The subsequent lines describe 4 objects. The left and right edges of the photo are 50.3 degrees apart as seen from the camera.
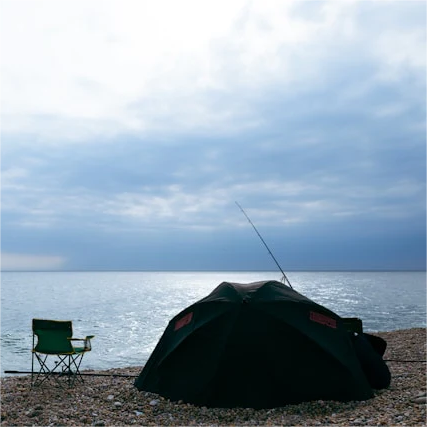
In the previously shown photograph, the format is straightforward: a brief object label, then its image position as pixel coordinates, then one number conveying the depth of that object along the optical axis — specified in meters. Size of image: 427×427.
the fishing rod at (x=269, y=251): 10.64
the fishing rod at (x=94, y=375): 9.59
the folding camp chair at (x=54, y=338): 8.88
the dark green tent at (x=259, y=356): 7.23
